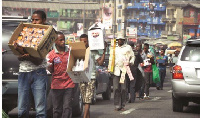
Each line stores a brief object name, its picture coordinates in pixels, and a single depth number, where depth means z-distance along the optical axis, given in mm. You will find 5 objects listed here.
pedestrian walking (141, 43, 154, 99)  20000
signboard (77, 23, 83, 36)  104250
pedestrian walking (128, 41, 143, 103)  17586
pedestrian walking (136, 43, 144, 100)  18094
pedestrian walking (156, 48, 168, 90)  25509
